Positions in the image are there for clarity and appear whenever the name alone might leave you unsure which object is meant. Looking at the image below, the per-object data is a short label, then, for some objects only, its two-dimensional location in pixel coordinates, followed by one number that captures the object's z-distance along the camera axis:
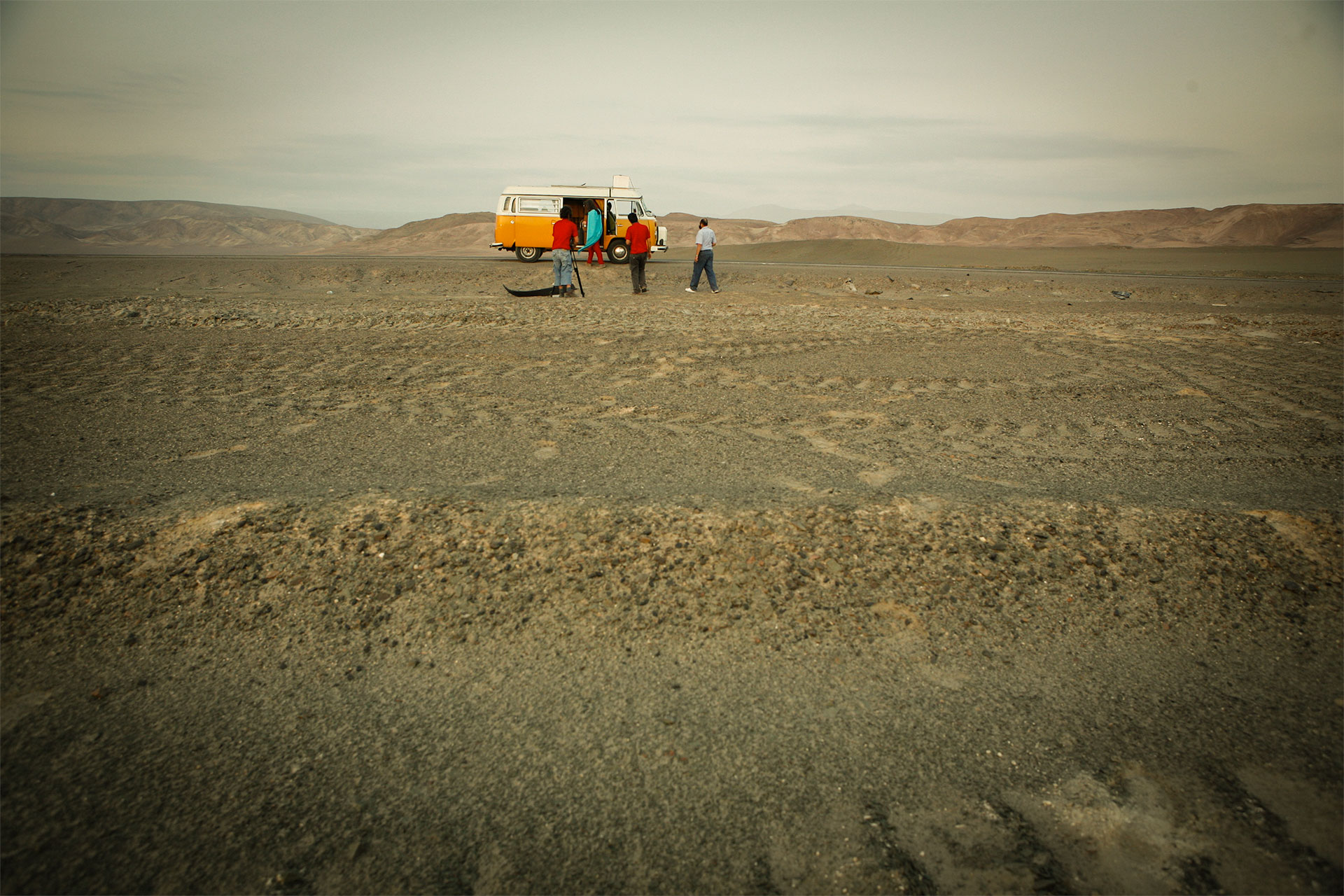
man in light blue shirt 14.87
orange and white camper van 23.06
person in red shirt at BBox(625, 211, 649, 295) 14.19
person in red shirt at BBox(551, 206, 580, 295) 12.67
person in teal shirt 15.78
